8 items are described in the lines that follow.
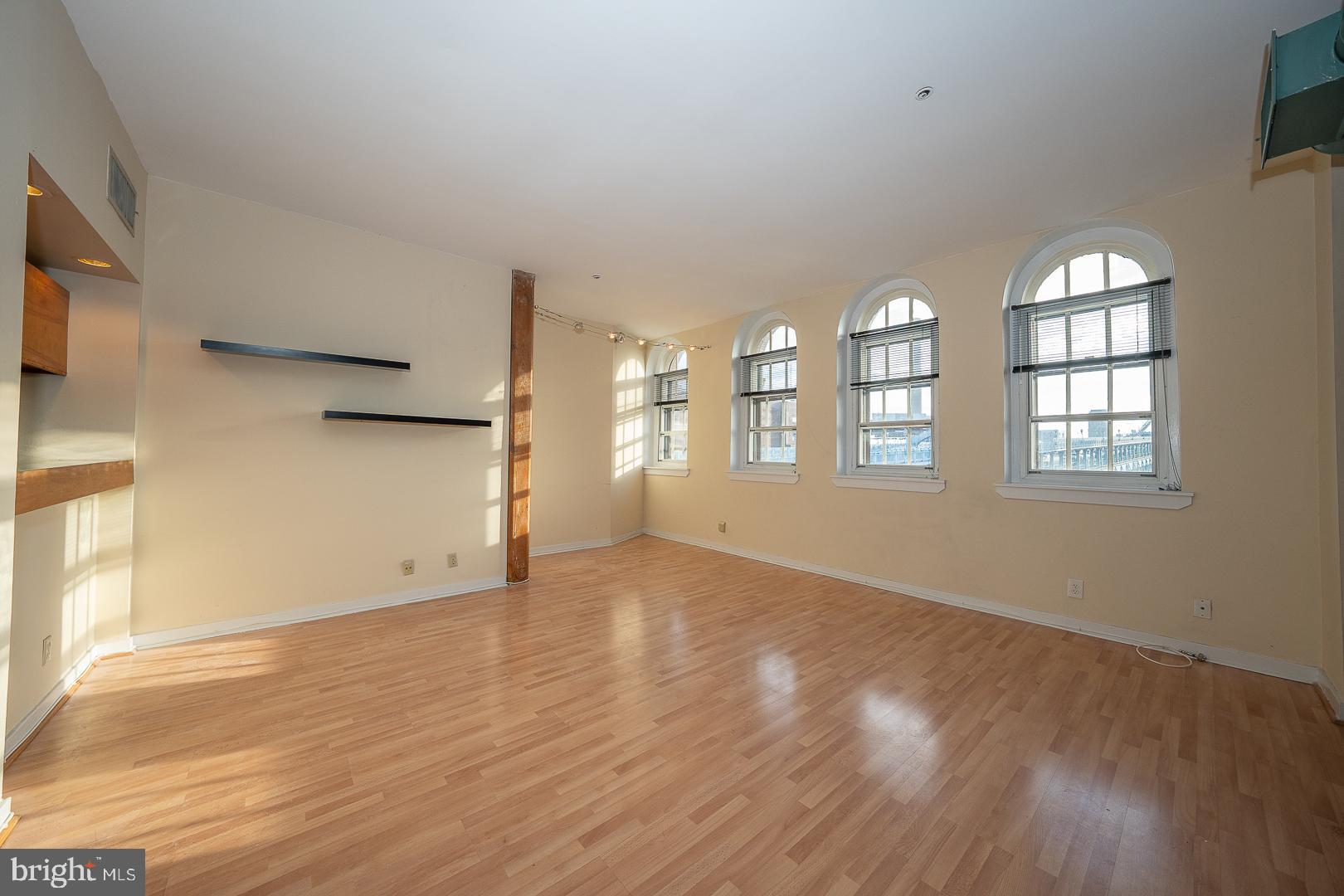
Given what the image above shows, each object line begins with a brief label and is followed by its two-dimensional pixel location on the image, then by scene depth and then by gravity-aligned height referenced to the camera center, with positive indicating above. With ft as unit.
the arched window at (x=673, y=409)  22.90 +2.28
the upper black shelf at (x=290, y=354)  9.98 +2.19
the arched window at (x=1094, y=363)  10.86 +2.31
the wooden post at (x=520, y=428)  14.90 +0.83
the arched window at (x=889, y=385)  14.58 +2.29
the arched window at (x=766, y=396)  18.40 +2.38
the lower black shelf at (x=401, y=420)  11.32 +0.88
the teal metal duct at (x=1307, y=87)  5.39 +4.29
